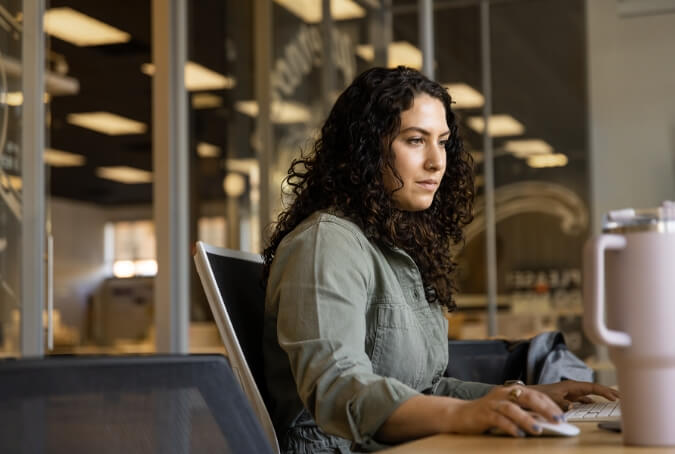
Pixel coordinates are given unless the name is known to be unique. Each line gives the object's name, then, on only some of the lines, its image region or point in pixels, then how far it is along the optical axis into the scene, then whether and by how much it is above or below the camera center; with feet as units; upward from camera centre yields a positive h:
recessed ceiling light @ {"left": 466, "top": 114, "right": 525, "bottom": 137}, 16.51 +2.32
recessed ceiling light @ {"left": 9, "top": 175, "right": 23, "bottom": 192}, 11.34 +0.98
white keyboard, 3.81 -0.70
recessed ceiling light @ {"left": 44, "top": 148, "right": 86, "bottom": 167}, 47.75 +5.45
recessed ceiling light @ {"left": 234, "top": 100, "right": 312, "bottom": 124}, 17.92 +2.83
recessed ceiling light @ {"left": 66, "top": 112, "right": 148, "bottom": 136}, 40.32 +6.17
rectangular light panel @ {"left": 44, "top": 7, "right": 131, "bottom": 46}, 25.98 +6.85
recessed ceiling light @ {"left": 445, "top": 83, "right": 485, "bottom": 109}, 16.70 +2.90
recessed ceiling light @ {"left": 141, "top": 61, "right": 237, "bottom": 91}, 16.17 +3.47
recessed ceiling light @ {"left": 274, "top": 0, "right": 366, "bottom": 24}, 17.66 +4.80
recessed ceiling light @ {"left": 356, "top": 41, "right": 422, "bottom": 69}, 16.28 +3.70
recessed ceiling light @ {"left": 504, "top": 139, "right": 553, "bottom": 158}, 16.22 +1.89
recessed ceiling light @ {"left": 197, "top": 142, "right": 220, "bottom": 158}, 18.10 +2.19
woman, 3.90 -0.10
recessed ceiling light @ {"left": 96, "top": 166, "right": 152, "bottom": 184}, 52.75 +5.05
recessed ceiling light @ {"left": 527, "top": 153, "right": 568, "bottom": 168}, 16.01 +1.64
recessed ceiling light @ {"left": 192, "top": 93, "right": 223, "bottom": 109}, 17.95 +3.14
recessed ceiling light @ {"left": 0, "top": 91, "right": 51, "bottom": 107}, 11.14 +1.99
